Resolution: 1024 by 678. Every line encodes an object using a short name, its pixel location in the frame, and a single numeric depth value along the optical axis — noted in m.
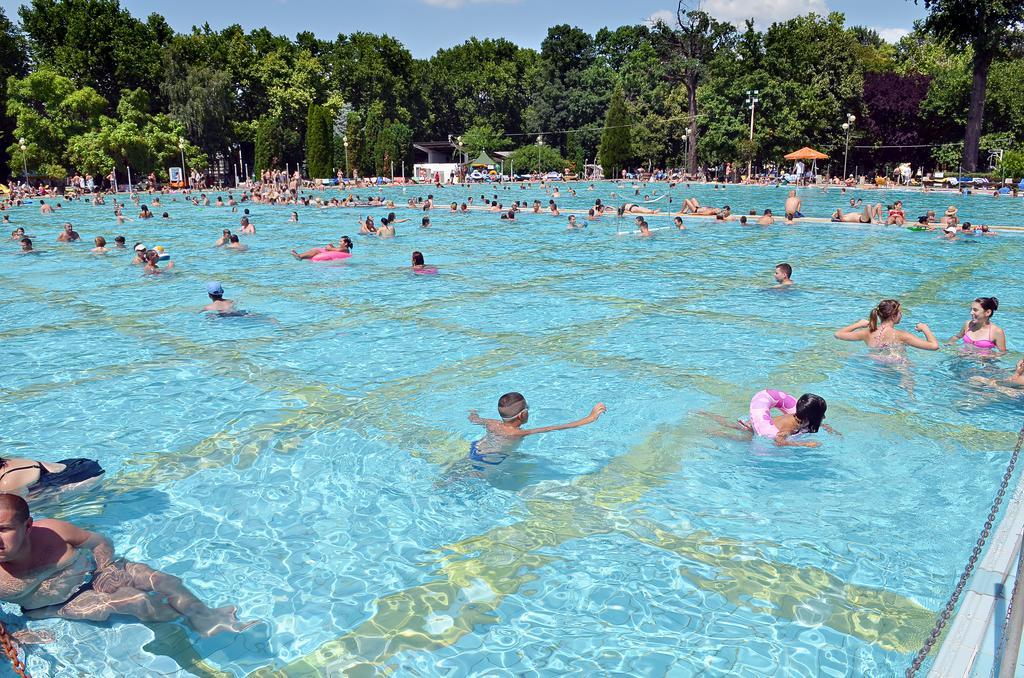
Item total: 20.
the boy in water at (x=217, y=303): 11.70
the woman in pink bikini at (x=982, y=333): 8.55
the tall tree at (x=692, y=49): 59.59
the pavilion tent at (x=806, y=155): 45.76
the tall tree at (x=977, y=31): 40.06
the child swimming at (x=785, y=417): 5.88
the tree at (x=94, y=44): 49.72
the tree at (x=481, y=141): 71.62
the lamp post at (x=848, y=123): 45.66
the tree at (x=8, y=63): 46.69
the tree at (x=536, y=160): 65.69
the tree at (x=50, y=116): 43.94
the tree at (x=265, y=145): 52.88
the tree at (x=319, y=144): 53.78
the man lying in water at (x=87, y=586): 4.00
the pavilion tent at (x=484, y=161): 65.00
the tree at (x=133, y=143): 45.03
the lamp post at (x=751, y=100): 51.52
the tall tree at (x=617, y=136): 59.62
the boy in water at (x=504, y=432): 6.15
